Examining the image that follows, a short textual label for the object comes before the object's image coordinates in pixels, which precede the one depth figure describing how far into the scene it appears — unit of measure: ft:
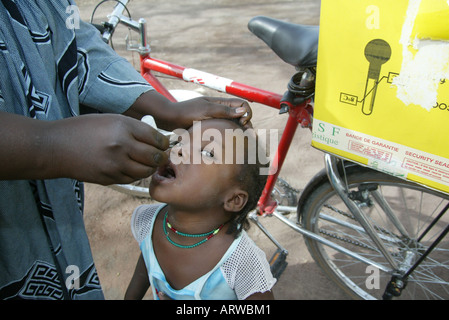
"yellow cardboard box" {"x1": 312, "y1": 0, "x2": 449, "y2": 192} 2.95
